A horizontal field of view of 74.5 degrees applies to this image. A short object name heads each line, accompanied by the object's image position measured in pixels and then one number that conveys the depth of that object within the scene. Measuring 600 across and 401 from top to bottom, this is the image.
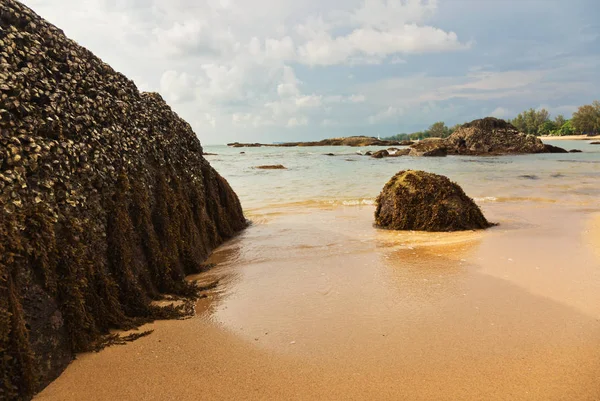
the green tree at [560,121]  138.12
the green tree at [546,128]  130.88
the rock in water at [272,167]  26.53
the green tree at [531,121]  128.62
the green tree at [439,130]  129.38
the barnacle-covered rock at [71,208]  2.90
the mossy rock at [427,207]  8.09
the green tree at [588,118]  107.56
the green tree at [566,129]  120.82
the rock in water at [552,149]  40.78
